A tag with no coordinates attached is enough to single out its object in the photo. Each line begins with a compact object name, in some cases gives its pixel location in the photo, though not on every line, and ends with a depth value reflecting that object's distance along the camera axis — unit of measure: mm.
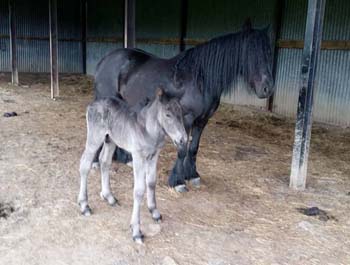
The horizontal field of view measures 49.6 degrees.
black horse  3404
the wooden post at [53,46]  8555
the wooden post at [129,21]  5703
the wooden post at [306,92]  3623
